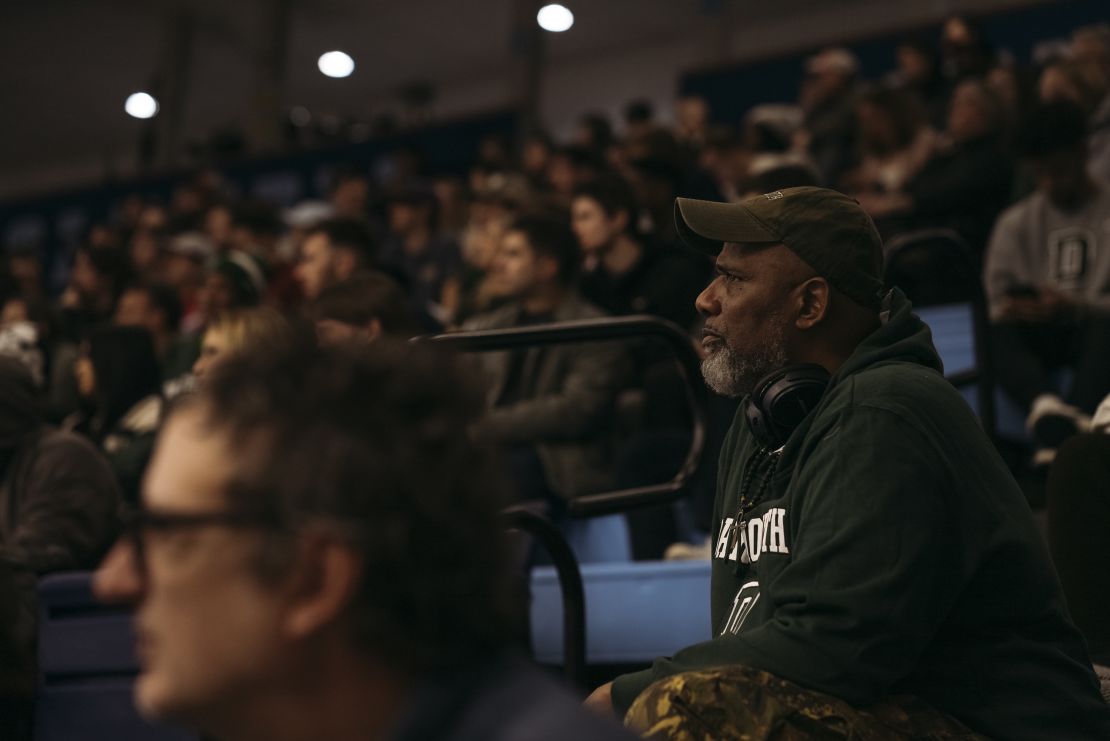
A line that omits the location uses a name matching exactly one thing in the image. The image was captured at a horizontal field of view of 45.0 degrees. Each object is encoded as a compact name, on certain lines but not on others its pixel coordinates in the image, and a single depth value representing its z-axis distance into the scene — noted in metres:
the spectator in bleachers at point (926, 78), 7.45
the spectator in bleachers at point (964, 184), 5.59
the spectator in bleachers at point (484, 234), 5.81
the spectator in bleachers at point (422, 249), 7.54
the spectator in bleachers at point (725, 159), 7.46
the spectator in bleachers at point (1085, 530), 2.49
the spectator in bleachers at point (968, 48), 7.35
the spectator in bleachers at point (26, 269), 8.60
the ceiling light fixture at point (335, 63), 12.55
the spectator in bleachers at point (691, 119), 8.94
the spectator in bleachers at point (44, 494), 3.75
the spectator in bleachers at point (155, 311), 6.29
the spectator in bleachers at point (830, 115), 7.59
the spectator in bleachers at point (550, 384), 4.29
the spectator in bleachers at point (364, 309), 3.87
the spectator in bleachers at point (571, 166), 7.50
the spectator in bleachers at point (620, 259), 5.07
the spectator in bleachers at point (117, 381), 5.38
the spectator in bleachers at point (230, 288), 5.50
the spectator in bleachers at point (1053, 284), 4.01
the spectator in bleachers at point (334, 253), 5.60
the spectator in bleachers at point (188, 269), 7.39
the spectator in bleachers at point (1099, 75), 5.79
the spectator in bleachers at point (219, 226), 8.32
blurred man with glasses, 1.01
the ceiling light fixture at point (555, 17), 10.98
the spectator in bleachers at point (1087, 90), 5.85
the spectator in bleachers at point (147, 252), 8.09
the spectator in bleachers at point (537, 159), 8.64
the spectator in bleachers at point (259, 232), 7.58
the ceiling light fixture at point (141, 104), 13.14
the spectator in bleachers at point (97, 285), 7.11
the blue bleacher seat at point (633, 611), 3.27
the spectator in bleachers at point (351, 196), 9.30
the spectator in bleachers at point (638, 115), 9.47
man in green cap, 1.73
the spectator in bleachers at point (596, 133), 9.38
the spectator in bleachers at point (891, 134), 6.25
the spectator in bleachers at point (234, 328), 3.76
